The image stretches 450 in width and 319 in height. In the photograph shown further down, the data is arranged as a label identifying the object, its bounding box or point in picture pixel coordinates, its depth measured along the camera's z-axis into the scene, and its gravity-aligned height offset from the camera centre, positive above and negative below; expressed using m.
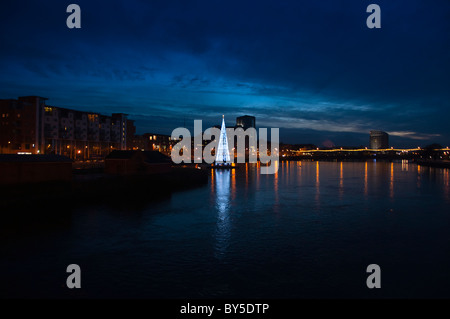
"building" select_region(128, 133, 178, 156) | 143.50 +7.75
